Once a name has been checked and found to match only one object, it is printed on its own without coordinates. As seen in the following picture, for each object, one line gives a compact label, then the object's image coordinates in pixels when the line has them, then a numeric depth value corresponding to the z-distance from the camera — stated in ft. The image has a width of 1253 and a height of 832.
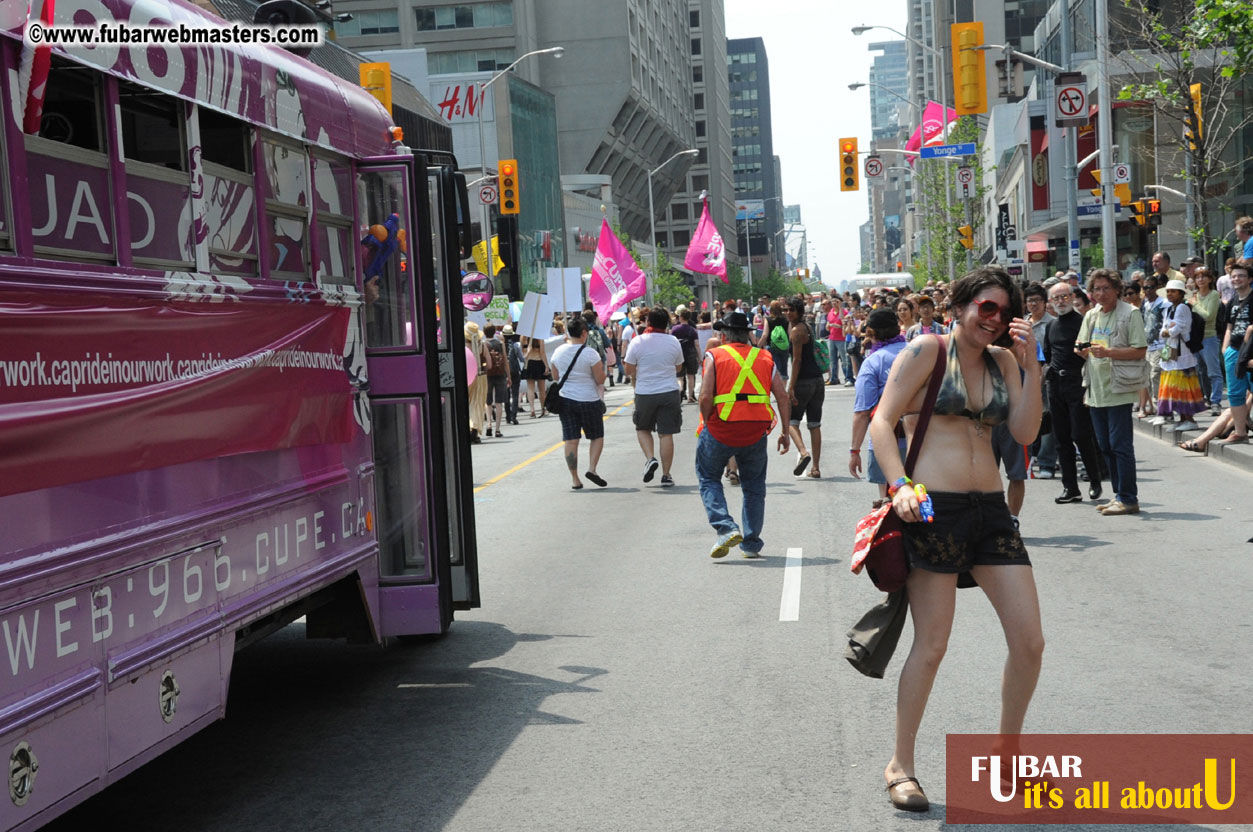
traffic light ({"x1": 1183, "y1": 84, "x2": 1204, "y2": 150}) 77.74
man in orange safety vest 35.76
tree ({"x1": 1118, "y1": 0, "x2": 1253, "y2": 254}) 56.54
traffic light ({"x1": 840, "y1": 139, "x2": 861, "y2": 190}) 136.98
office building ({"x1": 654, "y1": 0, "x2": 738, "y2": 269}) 468.75
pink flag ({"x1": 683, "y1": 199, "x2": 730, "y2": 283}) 134.82
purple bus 13.60
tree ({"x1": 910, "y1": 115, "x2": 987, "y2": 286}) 170.39
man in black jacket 41.78
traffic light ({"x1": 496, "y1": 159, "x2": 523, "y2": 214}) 133.18
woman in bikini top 16.55
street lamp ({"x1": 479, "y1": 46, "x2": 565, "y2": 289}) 127.08
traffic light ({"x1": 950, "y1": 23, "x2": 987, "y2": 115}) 72.18
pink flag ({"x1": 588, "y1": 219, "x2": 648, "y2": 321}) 112.68
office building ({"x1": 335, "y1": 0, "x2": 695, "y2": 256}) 291.17
